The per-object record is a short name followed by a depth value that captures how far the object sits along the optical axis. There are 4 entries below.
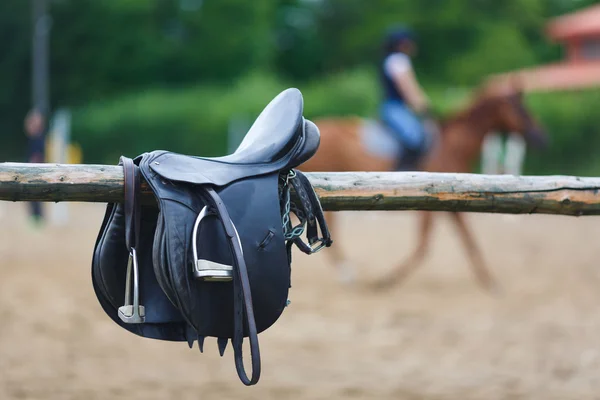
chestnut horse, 13.94
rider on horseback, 13.10
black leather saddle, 4.43
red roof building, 51.97
